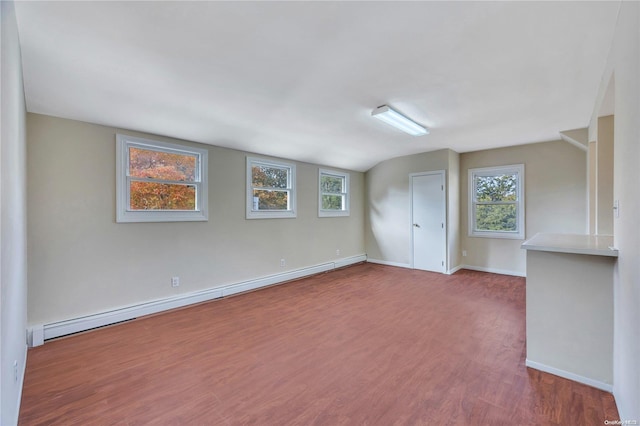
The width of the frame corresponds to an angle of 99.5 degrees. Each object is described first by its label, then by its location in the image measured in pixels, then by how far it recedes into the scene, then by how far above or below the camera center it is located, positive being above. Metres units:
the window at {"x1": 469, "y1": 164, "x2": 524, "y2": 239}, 5.05 +0.17
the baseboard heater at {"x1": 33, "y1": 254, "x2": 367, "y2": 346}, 2.68 -1.17
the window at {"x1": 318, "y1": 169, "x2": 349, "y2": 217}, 5.79 +0.40
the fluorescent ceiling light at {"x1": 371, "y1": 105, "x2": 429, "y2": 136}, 3.22 +1.19
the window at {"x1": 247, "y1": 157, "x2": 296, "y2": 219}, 4.50 +0.40
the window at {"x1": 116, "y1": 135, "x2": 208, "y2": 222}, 3.22 +0.40
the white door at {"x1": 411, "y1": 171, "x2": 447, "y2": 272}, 5.32 -0.21
